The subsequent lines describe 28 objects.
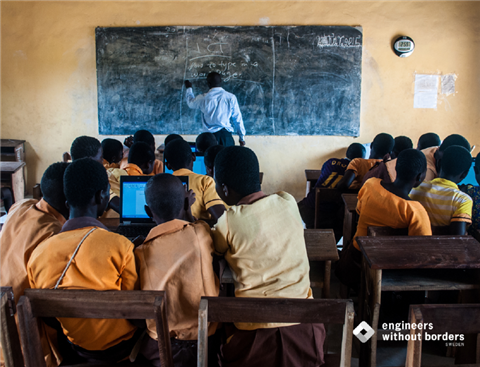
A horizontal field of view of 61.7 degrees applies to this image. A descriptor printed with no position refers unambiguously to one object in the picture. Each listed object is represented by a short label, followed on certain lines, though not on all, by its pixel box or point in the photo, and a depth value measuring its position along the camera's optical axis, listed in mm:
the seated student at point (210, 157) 2637
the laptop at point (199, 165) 3033
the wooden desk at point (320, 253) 1636
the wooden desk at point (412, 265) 1481
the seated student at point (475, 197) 2119
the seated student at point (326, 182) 3150
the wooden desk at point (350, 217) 2387
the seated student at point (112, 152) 3270
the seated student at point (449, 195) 1943
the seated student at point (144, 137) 3617
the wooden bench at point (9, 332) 1014
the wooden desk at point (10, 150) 4957
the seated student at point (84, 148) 2582
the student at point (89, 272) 1188
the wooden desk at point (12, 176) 3551
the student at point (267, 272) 1274
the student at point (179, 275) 1290
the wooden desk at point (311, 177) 3675
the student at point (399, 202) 1887
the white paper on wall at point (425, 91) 4781
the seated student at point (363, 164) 2963
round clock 4676
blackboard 4797
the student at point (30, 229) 1323
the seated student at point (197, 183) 2229
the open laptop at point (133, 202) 2072
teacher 4629
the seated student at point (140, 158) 2633
